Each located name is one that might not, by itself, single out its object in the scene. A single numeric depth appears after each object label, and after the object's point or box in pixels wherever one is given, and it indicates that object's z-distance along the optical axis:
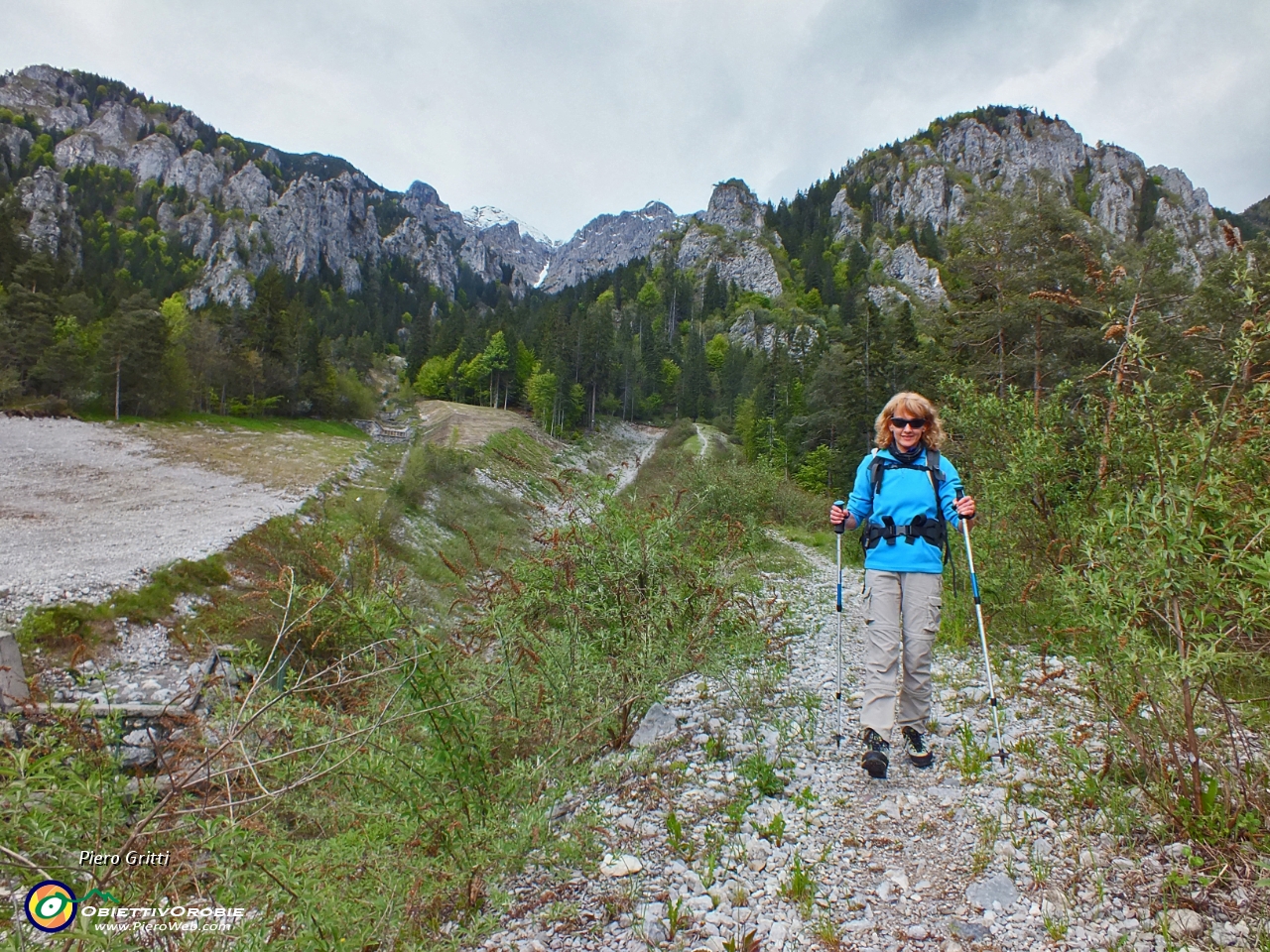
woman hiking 4.36
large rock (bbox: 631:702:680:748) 4.81
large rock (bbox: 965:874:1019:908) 2.86
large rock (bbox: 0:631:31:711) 8.64
